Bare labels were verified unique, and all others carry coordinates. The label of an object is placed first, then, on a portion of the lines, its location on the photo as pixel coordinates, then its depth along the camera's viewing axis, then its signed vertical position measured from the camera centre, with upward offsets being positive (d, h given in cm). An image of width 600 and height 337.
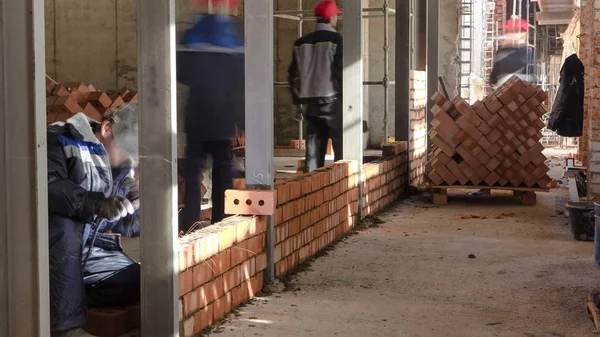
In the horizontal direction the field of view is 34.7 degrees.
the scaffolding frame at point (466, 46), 1969 +194
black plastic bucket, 877 -86
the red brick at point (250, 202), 641 -49
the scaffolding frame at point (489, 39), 2966 +282
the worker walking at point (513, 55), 3039 +232
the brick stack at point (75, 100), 1304 +44
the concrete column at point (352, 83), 965 +46
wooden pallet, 1149 -80
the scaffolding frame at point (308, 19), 1376 +179
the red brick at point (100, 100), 1413 +45
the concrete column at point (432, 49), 1409 +118
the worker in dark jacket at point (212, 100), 705 +22
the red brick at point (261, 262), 646 -90
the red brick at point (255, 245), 623 -76
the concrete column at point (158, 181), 489 -26
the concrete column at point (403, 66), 1248 +80
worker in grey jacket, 992 +51
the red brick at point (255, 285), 634 -105
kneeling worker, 478 -41
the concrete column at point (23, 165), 343 -12
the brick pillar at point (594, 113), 1001 +14
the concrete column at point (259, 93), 636 +24
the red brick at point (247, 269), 614 -91
